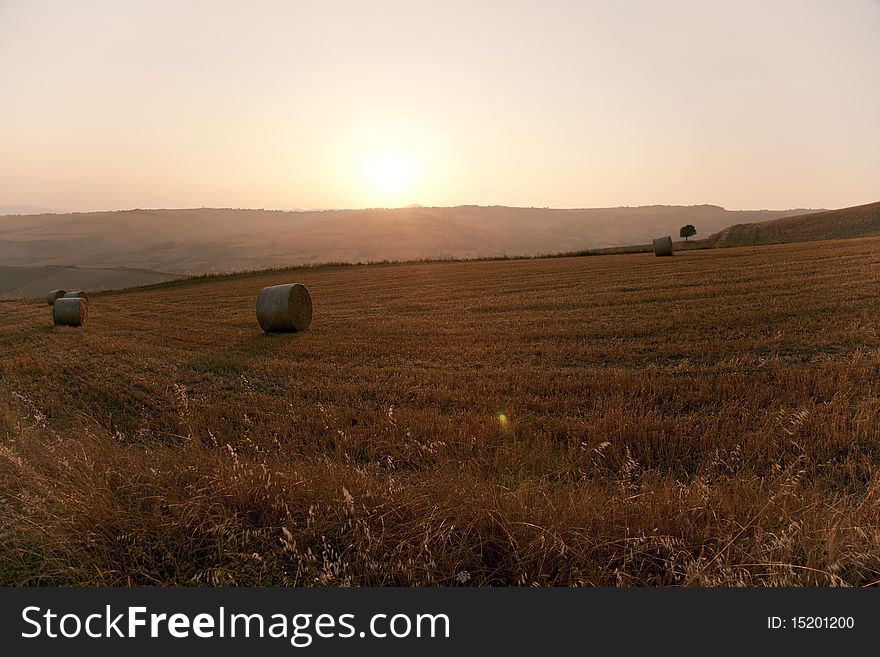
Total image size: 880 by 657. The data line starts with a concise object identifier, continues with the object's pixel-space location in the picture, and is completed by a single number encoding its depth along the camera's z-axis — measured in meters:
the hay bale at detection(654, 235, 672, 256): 31.88
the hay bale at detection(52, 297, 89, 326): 16.70
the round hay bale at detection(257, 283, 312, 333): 13.32
